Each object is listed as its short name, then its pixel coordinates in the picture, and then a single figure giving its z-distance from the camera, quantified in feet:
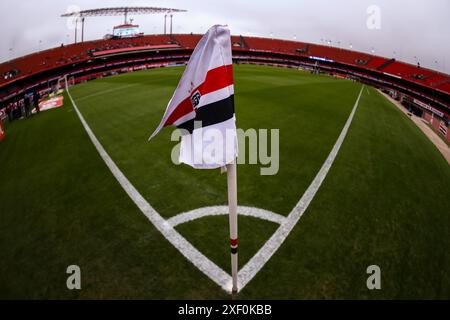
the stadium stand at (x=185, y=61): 169.37
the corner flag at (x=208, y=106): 9.78
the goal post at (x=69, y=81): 149.29
